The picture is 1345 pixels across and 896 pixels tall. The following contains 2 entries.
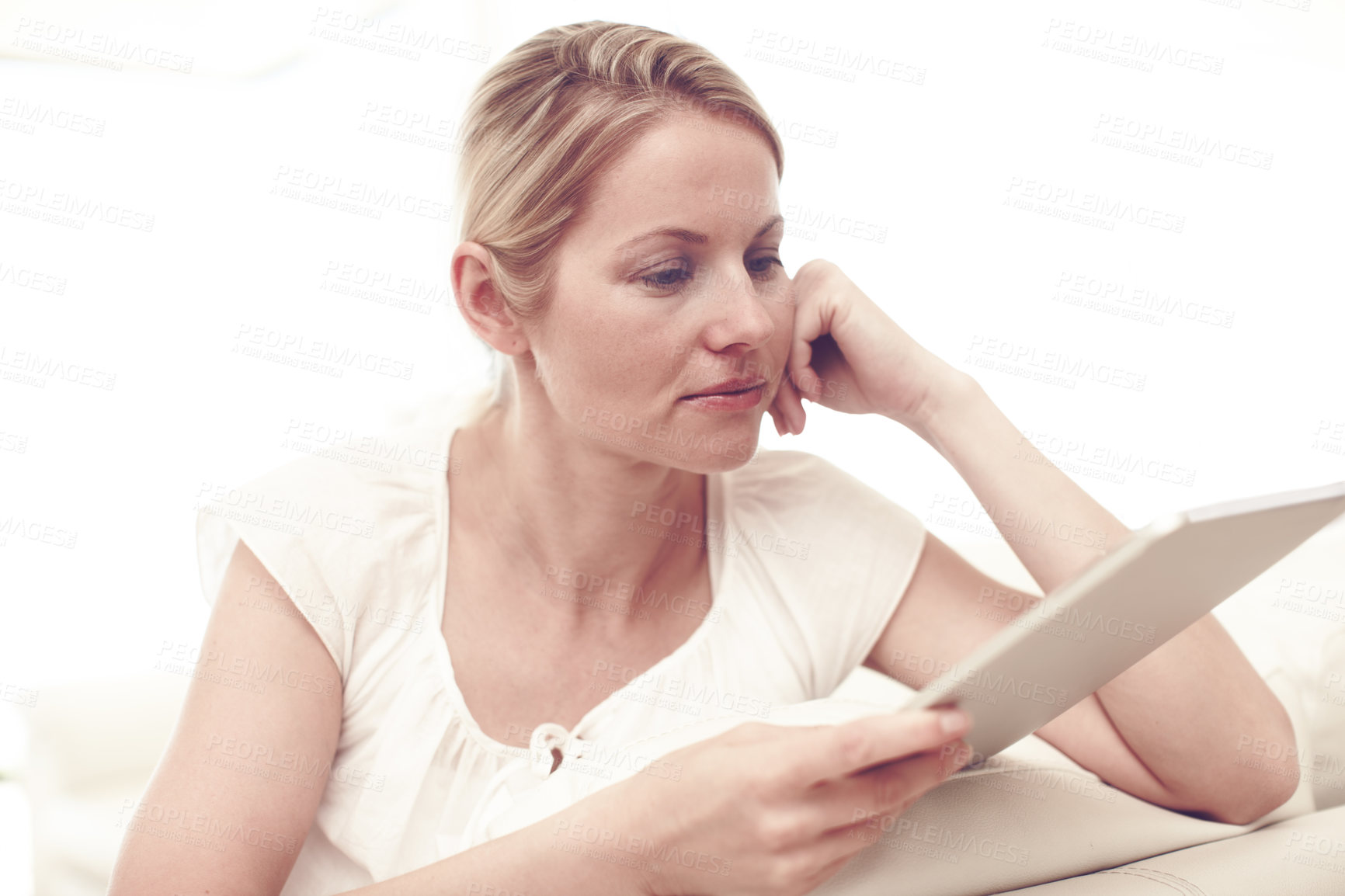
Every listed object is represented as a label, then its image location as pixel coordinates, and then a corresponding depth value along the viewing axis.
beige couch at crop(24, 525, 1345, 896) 1.39
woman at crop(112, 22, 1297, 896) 1.45
